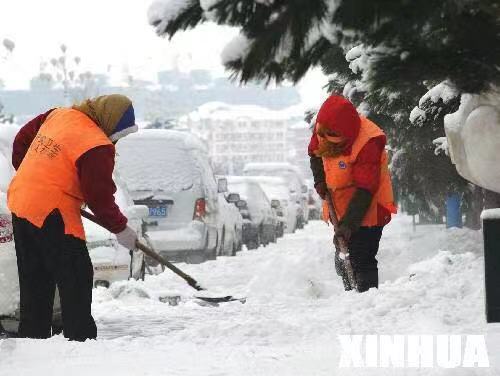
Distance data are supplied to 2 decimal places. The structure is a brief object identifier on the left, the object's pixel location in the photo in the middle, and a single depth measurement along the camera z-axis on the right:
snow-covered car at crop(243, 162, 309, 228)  72.83
